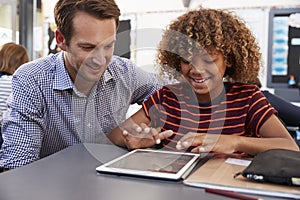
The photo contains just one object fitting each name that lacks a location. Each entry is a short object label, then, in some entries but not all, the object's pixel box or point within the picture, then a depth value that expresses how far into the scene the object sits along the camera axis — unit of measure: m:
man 1.10
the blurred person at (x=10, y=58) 2.45
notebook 0.59
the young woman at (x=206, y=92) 0.97
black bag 0.62
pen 0.56
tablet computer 0.67
